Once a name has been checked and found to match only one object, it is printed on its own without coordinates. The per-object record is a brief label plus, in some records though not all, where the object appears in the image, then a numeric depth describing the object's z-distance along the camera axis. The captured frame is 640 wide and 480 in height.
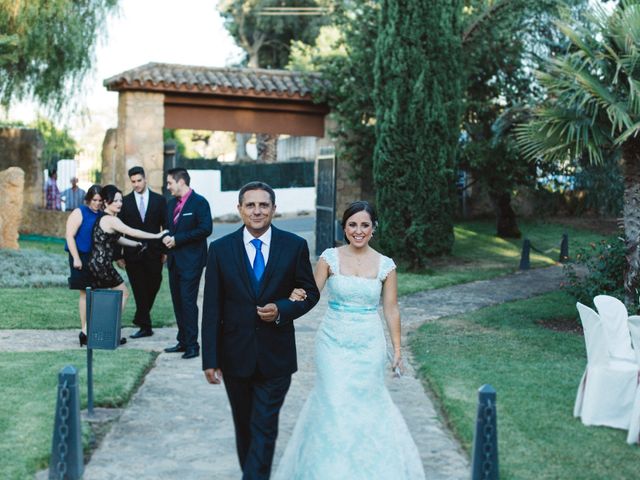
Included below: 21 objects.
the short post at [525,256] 19.50
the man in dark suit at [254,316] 5.21
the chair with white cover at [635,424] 6.91
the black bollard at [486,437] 5.13
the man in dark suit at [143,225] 10.34
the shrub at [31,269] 15.23
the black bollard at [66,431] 5.48
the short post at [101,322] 7.23
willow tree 20.98
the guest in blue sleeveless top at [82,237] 9.86
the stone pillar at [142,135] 20.31
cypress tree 18.47
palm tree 11.03
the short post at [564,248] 20.55
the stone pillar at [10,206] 19.05
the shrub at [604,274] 12.24
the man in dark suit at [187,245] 9.62
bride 5.55
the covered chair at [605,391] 7.38
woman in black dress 9.84
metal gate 19.39
